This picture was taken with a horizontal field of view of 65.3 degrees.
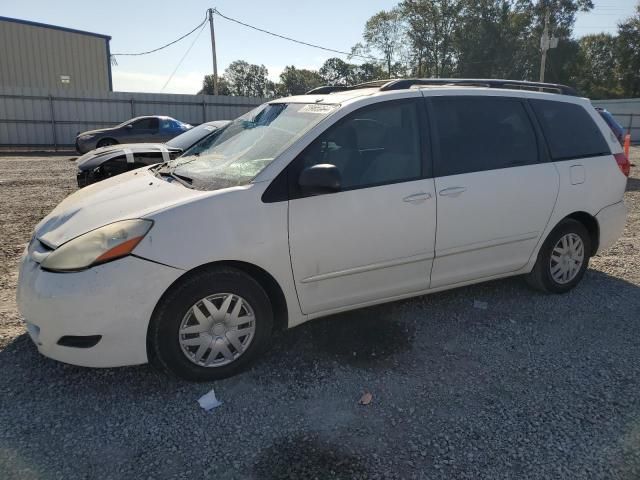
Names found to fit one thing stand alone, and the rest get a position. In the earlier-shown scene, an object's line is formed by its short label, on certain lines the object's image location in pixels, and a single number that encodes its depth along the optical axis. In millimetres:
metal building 25188
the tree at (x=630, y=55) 49375
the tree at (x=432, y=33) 52406
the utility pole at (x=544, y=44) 24094
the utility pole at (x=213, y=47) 29469
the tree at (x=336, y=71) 73625
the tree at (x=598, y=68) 52188
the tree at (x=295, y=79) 79194
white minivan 2801
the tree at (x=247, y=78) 87294
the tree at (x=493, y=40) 49688
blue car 16172
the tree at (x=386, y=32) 55531
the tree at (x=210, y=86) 70562
